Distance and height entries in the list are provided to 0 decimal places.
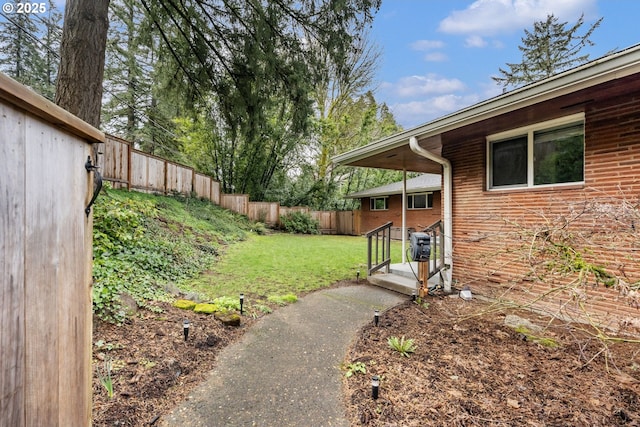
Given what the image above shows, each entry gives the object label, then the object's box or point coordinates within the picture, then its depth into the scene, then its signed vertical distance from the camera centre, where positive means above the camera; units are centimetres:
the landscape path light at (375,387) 248 -145
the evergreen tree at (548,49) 2147 +1210
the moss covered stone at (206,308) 421 -138
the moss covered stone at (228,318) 400 -145
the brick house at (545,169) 288 +65
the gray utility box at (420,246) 493 -57
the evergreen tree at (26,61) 1227 +641
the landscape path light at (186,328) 338 -133
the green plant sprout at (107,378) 232 -137
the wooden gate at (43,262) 93 -19
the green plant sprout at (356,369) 293 -157
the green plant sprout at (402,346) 324 -147
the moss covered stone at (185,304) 425 -134
